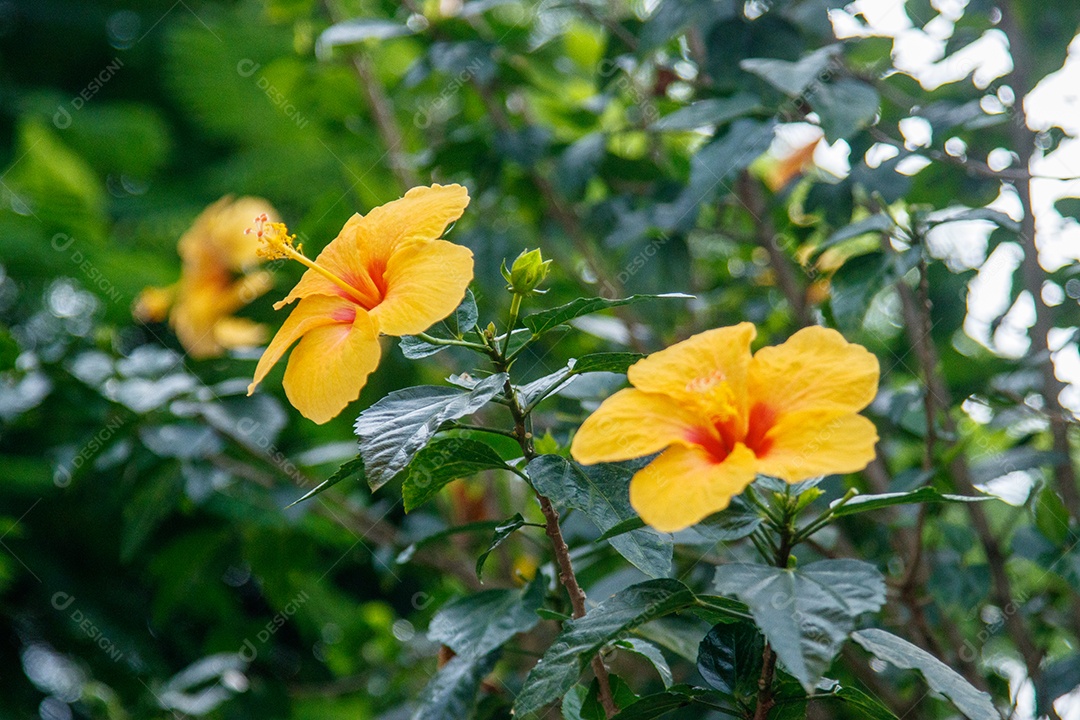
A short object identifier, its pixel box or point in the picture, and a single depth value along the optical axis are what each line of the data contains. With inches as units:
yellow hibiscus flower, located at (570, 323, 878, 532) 48.7
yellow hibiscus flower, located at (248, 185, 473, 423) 50.3
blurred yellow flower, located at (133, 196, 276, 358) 94.5
